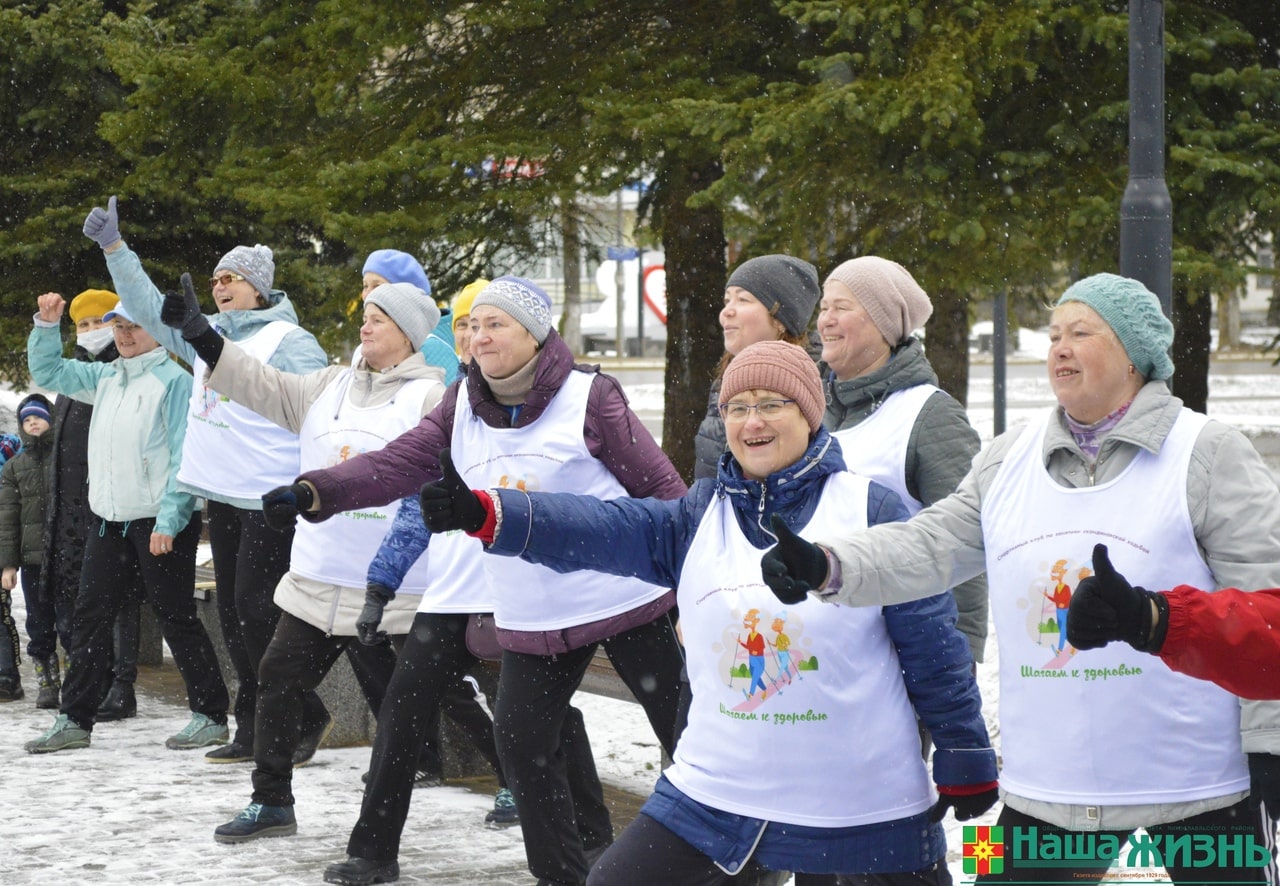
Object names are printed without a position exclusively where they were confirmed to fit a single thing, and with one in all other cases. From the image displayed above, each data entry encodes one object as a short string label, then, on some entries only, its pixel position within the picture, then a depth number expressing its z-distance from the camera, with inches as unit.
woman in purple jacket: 358.5
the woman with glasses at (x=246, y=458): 494.3
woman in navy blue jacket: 251.2
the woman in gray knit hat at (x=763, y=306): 356.2
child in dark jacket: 650.7
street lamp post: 531.6
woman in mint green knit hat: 244.1
